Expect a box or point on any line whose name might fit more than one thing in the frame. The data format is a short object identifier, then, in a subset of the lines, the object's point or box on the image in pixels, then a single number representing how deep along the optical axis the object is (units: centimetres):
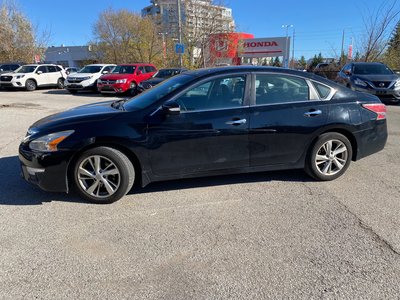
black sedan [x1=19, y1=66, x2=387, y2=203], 341
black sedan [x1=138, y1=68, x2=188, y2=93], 1447
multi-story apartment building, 2545
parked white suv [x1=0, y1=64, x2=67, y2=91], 1834
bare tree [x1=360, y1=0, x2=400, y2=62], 2211
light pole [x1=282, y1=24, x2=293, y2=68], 4462
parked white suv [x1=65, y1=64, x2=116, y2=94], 1656
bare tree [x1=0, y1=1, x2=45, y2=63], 3206
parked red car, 1507
